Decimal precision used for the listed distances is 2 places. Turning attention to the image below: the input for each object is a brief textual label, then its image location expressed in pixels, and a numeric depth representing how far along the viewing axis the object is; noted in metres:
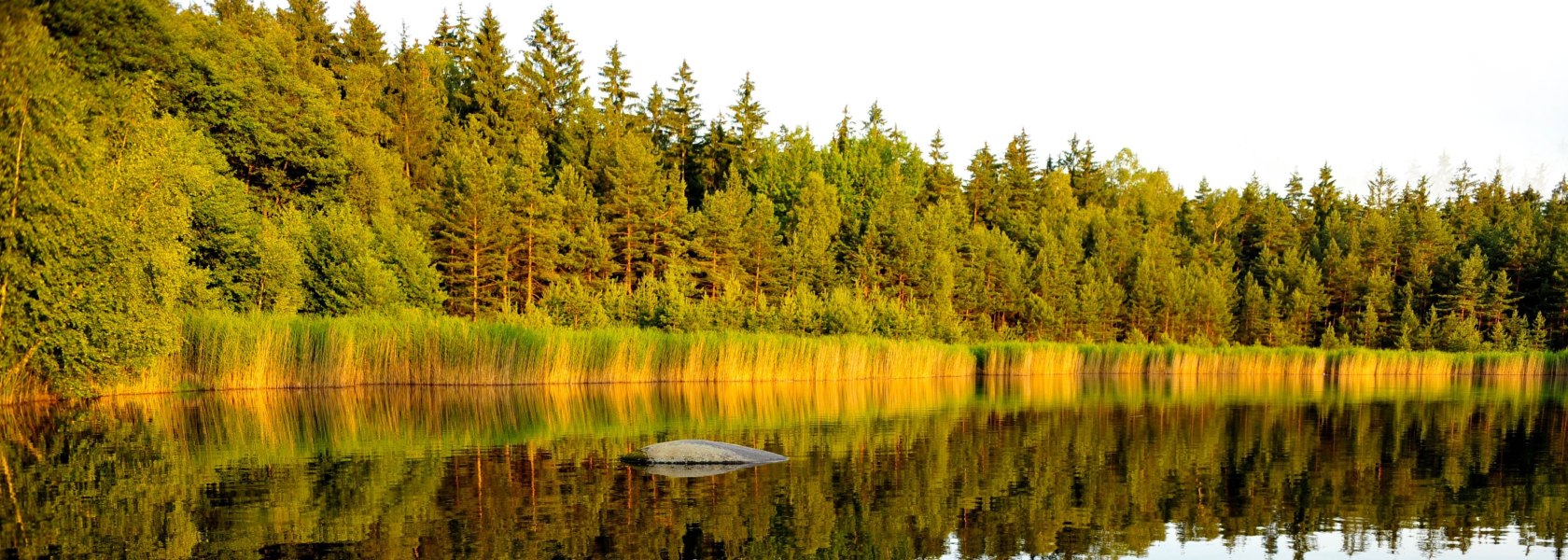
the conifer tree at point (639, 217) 58.19
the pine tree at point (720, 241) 59.13
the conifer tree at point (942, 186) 80.56
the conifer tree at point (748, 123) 78.69
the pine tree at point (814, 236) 62.81
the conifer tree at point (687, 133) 77.75
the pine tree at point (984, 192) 83.31
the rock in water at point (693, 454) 15.10
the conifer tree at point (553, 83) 73.50
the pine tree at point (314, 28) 66.00
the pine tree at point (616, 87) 78.00
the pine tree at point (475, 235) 50.91
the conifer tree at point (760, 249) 61.62
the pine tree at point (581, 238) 55.28
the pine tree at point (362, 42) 68.19
